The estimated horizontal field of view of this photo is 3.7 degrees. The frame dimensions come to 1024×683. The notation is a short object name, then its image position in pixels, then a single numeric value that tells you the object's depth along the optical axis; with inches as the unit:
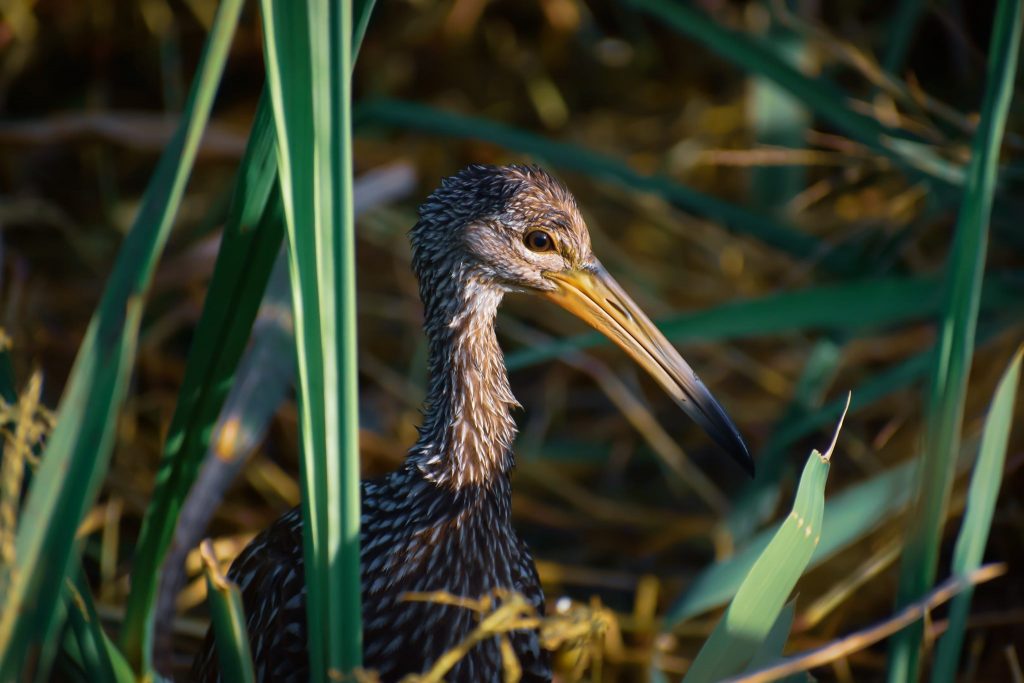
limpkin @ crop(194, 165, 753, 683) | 253.5
